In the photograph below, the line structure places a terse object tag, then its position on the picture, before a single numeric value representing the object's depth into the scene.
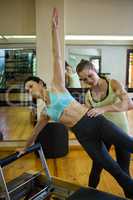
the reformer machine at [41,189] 1.82
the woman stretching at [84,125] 1.74
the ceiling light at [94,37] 3.75
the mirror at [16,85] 3.79
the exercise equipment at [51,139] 3.59
